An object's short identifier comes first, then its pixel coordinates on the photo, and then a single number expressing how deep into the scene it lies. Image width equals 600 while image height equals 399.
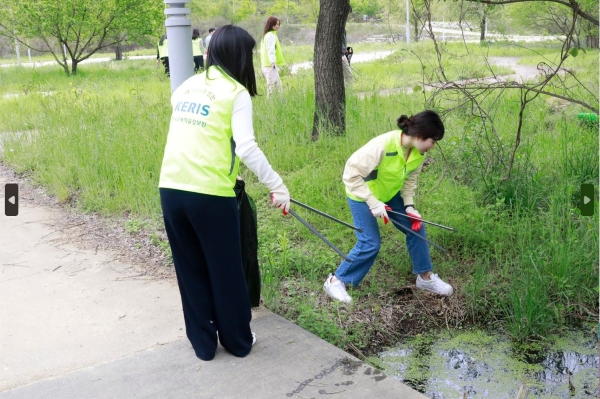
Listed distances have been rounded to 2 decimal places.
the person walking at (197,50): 15.94
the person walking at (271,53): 10.86
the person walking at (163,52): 15.59
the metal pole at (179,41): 4.44
